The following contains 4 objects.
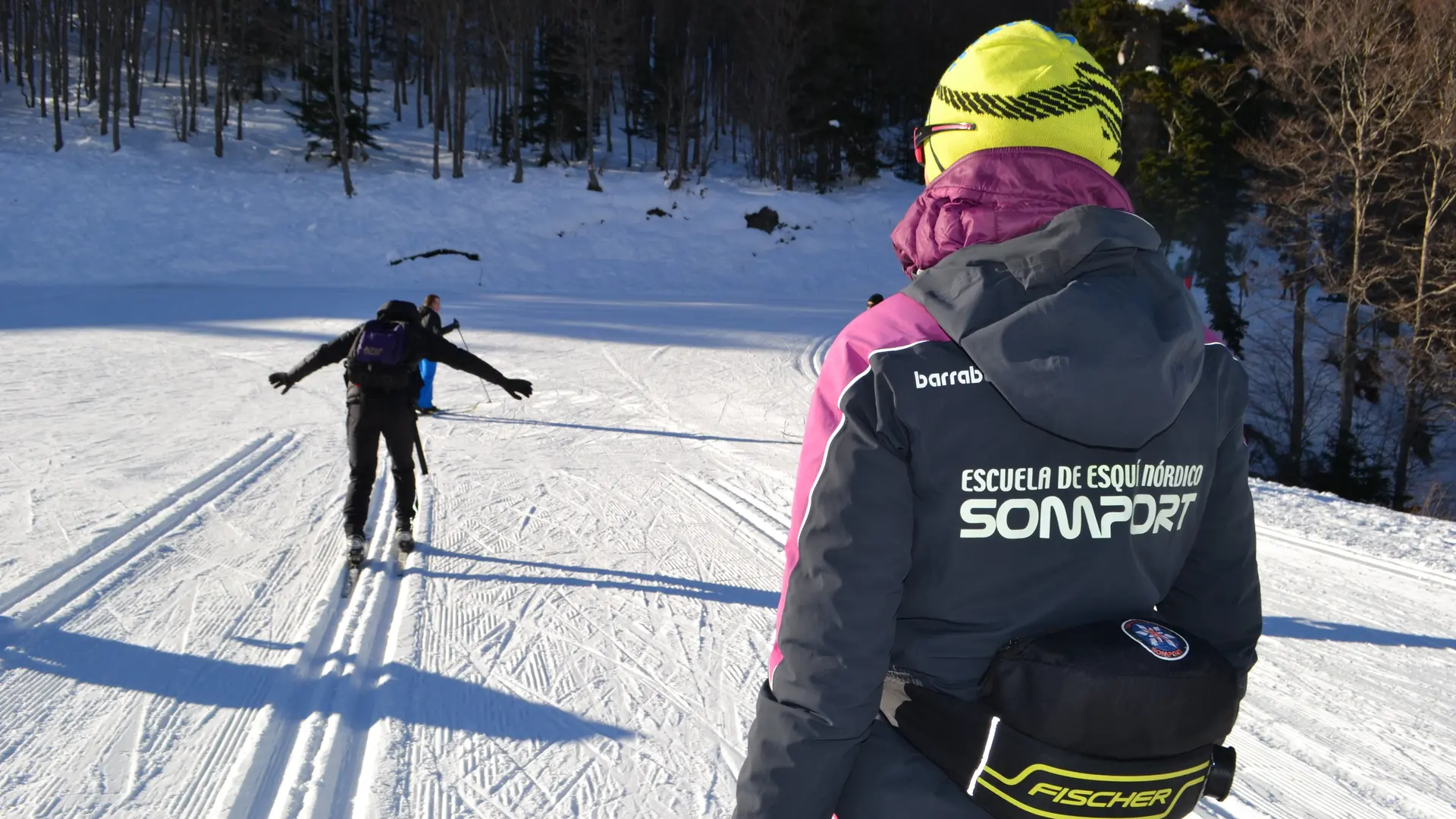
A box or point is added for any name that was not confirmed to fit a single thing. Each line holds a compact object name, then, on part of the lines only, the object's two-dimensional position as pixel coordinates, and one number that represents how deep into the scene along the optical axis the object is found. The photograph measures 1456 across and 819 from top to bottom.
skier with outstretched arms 5.74
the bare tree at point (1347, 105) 16.66
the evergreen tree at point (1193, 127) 21.97
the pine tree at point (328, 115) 33.47
